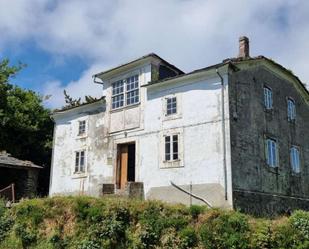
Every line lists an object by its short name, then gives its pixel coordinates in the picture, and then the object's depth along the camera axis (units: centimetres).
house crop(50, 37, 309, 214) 1401
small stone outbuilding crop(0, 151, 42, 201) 1749
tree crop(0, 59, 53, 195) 2308
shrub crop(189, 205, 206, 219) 1093
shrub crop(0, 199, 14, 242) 1277
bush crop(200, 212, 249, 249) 996
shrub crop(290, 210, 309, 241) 993
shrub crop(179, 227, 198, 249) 1023
